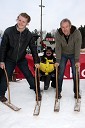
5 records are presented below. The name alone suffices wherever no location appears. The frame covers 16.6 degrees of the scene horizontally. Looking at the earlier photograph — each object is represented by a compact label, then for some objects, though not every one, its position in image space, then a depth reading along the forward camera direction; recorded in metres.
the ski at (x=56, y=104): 5.27
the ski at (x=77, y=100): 5.36
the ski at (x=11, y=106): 5.35
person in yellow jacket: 6.54
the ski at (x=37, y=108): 5.12
